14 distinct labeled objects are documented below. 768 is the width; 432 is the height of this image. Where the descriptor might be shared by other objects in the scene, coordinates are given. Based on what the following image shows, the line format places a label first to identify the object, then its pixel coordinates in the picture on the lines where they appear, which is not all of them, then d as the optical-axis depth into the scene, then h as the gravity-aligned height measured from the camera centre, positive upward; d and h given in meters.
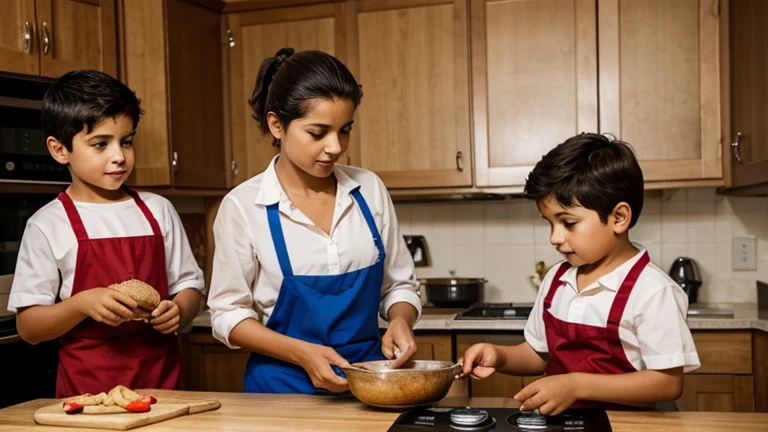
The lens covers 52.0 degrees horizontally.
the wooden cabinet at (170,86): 2.85 +0.42
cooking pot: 3.10 -0.40
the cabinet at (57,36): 2.41 +0.53
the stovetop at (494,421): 1.16 -0.35
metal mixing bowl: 1.28 -0.31
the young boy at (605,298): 1.34 -0.20
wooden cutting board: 1.27 -0.36
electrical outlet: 3.07 -0.27
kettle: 3.01 -0.35
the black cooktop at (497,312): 2.87 -0.46
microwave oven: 2.36 +0.20
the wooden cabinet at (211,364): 2.98 -0.64
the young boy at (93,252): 1.72 -0.12
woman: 1.52 -0.11
